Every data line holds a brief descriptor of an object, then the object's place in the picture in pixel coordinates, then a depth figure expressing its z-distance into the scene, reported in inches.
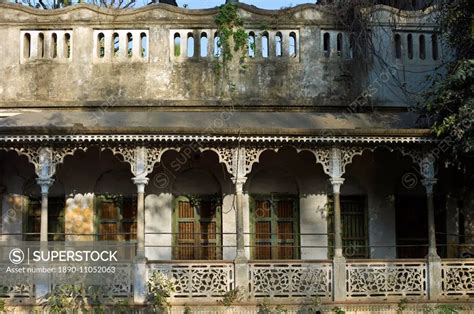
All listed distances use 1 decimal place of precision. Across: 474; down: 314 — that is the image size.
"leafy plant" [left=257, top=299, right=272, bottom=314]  545.2
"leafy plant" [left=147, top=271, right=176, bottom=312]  545.0
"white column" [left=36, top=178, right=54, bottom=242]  569.9
